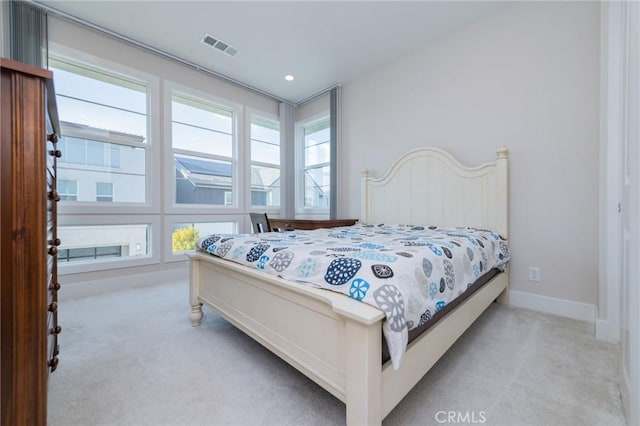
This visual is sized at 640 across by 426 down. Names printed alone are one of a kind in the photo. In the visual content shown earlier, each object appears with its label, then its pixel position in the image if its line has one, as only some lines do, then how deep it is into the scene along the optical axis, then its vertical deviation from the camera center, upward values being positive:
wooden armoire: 0.66 -0.09
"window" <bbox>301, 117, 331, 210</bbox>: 4.23 +0.78
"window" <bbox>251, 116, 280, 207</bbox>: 4.21 +0.82
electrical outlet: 2.21 -0.54
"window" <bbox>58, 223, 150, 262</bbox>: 2.68 -0.33
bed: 0.86 -0.48
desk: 3.14 -0.15
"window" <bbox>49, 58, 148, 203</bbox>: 2.67 +0.90
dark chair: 3.27 -0.15
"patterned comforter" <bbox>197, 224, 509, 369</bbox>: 0.90 -0.24
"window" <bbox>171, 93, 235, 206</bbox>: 3.45 +0.86
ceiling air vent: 2.89 +1.92
